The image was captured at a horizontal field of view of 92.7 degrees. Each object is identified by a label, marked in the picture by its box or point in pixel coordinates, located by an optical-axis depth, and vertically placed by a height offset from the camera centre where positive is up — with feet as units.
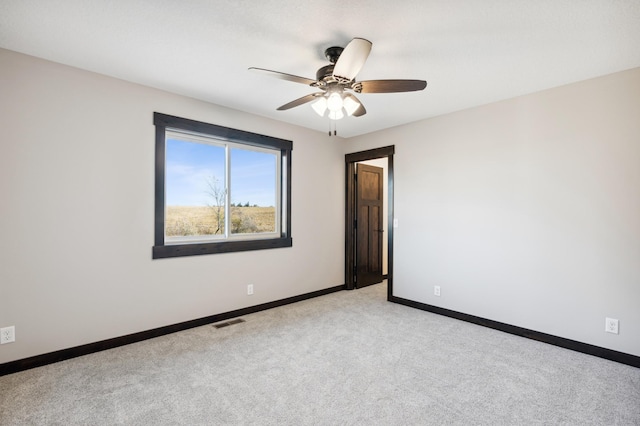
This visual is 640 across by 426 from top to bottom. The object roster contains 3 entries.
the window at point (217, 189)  10.55 +1.04
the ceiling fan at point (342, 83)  6.29 +3.15
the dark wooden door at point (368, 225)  16.74 -0.53
